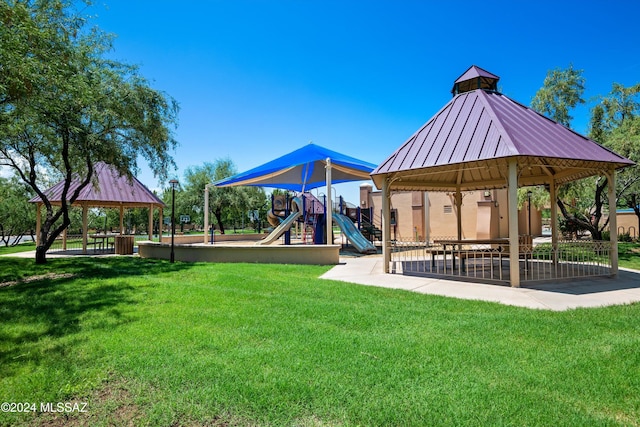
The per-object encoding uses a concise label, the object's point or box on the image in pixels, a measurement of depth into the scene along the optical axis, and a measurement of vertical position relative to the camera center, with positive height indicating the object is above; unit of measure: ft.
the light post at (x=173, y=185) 44.86 +5.45
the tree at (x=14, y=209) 94.38 +6.01
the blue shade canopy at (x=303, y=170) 54.70 +9.69
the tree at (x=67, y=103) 22.90 +11.21
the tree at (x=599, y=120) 47.55 +15.48
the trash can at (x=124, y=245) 60.59 -2.90
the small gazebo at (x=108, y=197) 63.00 +5.88
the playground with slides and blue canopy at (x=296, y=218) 42.19 +1.38
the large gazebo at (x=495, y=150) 26.23 +6.02
